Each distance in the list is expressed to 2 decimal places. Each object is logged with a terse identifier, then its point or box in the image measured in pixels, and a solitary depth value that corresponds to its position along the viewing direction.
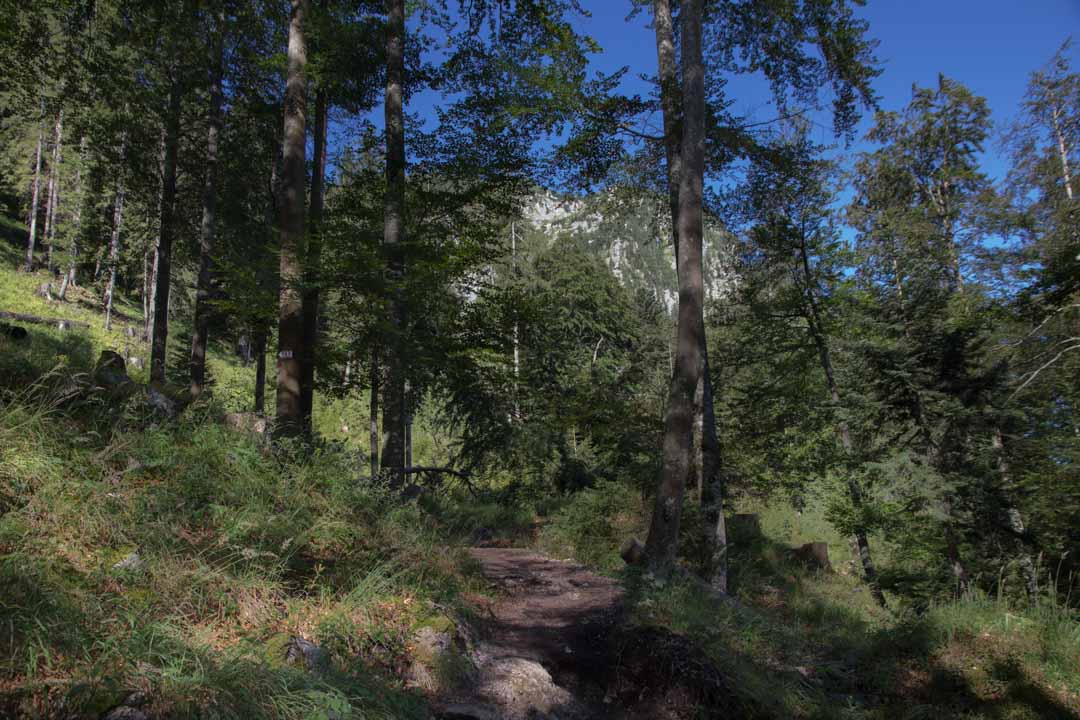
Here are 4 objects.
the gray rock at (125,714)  2.16
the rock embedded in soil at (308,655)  3.05
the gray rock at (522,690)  3.93
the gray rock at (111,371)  5.73
